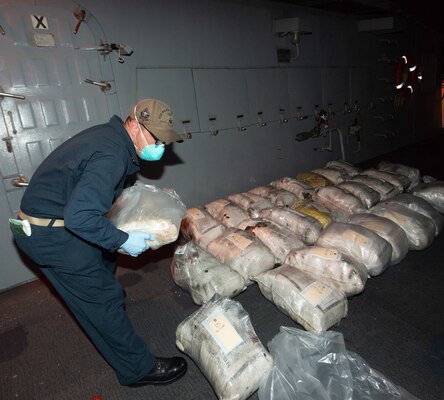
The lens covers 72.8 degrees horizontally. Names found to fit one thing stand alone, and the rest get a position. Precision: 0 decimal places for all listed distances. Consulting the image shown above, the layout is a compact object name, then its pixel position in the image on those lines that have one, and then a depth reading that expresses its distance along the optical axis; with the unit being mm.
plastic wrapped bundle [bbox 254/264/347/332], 1807
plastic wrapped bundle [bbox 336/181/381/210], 3172
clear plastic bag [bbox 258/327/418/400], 1475
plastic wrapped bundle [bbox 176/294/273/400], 1487
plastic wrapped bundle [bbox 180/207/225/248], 2738
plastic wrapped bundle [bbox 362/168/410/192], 3565
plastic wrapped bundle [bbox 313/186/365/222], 3008
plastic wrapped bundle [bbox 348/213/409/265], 2445
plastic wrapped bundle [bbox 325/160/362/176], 3984
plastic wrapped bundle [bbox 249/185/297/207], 3207
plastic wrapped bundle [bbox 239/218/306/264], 2473
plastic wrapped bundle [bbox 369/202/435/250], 2613
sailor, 1277
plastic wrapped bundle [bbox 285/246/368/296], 2047
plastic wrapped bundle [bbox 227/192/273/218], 3102
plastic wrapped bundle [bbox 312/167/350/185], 3801
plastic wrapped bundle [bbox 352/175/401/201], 3356
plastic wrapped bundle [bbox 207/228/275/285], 2293
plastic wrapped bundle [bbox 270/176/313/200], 3341
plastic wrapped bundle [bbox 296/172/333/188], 3654
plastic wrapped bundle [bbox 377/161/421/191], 3801
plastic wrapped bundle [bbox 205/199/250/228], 2924
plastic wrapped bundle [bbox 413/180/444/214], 3215
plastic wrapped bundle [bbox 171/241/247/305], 2129
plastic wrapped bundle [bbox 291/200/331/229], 2850
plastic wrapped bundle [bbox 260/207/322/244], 2627
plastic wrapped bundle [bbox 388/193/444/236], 2840
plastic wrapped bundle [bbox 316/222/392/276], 2242
